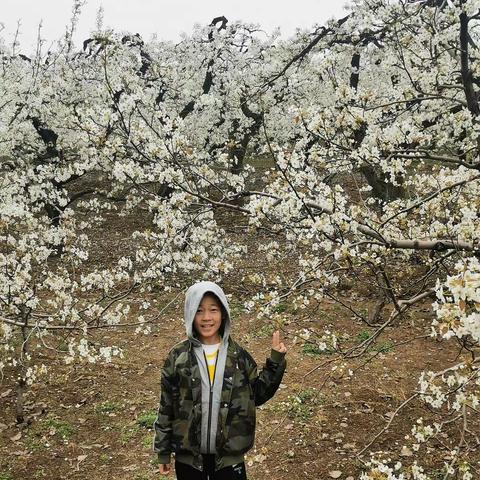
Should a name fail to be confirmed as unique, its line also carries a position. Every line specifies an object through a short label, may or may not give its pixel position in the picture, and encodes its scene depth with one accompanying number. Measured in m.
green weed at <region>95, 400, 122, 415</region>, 7.23
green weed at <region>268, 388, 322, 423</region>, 6.62
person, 3.13
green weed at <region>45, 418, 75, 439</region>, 6.61
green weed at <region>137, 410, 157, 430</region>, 6.71
